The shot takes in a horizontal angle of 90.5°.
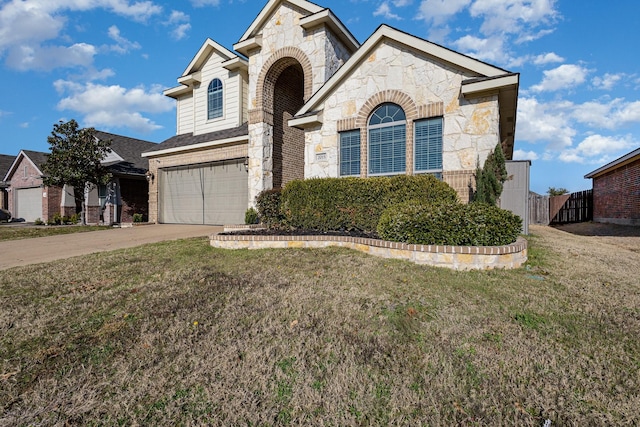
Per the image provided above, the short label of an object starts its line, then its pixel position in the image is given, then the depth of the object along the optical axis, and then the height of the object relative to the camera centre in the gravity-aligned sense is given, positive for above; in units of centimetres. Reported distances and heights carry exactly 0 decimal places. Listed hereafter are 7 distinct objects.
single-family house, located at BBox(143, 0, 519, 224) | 820 +297
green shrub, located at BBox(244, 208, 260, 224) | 1111 -36
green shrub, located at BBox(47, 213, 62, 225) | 1869 -79
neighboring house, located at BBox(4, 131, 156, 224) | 1767 +94
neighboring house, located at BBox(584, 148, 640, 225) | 1423 +80
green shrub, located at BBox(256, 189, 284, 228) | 914 -1
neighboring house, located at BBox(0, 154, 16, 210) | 2466 +252
